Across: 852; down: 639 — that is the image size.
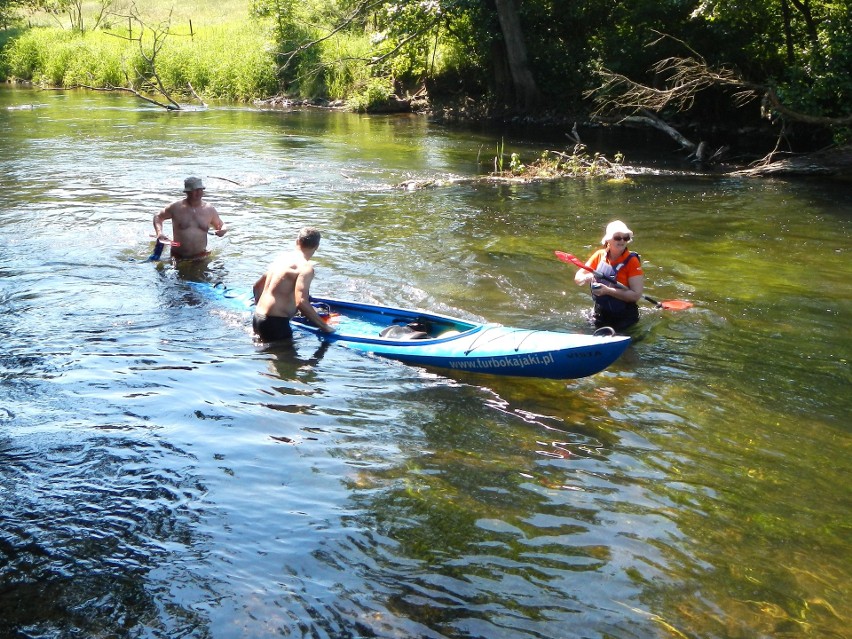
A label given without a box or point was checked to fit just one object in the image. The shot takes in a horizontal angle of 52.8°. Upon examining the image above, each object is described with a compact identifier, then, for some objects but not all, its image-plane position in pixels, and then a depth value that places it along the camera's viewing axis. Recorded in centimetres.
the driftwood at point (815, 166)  1570
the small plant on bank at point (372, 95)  2728
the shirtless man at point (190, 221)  998
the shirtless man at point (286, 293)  749
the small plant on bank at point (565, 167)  1630
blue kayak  631
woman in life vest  738
